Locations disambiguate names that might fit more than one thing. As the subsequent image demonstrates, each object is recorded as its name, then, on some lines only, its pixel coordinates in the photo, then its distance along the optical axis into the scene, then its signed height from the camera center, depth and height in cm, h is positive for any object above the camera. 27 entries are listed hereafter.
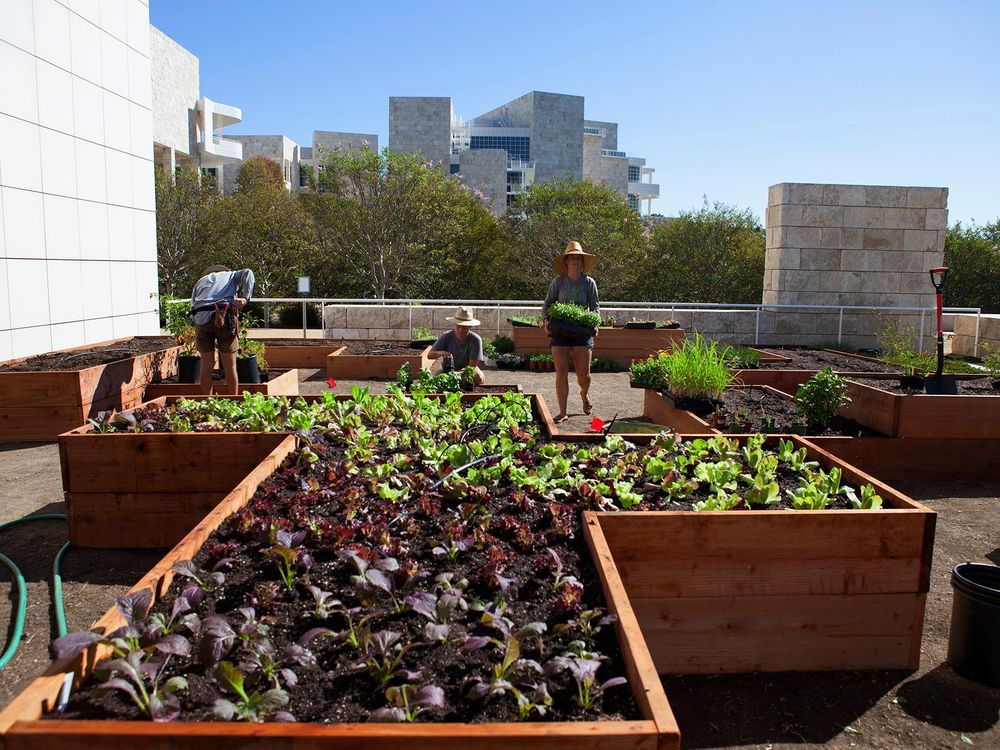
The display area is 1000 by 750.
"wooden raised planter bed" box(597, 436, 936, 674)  285 -107
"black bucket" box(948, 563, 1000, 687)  281 -121
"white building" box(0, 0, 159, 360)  754 +109
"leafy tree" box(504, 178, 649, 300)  2833 +174
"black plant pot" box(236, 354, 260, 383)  762 -89
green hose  292 -138
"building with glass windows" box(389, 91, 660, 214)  7675 +1776
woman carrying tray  679 -12
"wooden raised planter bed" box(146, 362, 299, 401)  705 -103
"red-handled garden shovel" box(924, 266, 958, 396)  568 -62
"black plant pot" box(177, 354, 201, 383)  782 -91
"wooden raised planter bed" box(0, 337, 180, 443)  630 -105
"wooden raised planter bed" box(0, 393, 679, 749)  164 -93
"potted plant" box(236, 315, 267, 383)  762 -81
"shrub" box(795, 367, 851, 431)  554 -74
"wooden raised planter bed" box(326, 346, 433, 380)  984 -104
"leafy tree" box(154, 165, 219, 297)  2741 +163
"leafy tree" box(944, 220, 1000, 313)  2538 +89
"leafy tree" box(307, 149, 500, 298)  2817 +231
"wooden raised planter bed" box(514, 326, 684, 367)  1127 -75
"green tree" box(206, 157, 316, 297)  2816 +145
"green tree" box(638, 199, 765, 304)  2739 +118
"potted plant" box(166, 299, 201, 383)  784 -68
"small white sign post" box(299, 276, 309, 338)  1214 -7
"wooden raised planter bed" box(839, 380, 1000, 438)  534 -80
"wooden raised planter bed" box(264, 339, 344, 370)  1091 -104
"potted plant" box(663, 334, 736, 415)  616 -70
